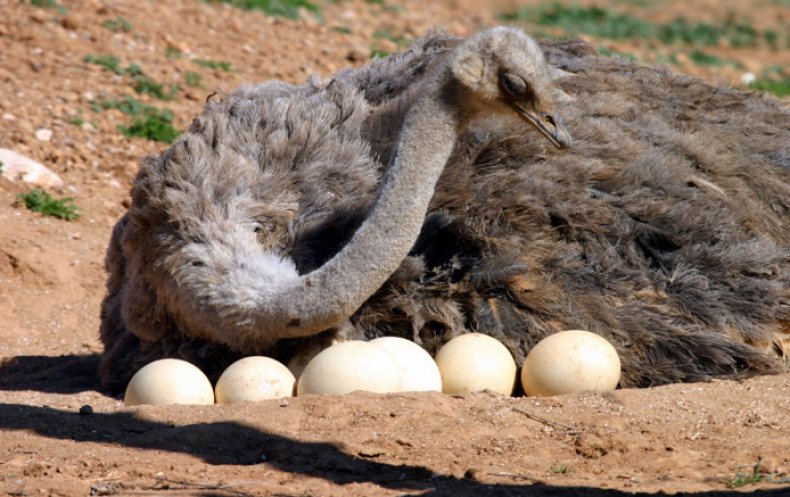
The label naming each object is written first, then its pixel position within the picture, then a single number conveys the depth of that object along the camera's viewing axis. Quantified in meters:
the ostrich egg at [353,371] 10.97
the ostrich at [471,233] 11.48
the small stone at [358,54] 23.66
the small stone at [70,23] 22.73
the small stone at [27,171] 18.47
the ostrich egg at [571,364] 11.26
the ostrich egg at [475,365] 11.35
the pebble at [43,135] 19.50
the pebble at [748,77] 26.16
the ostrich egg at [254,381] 11.20
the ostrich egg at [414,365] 11.20
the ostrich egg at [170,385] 11.39
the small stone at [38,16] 22.56
